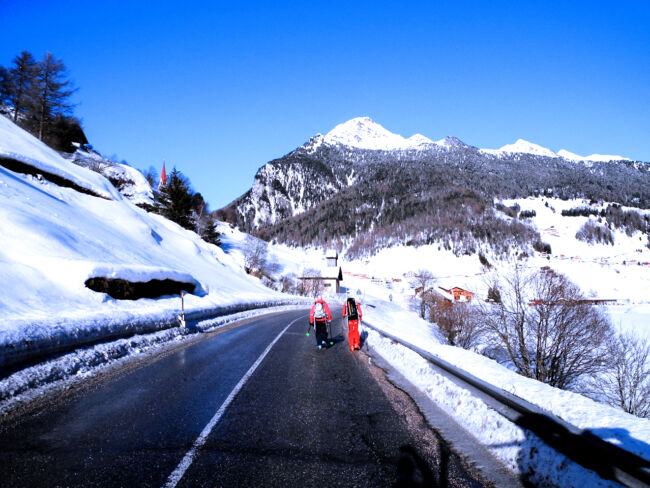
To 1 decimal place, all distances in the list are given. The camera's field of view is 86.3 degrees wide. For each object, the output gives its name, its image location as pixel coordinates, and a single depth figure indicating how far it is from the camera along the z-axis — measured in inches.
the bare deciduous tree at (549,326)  936.3
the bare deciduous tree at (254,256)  2608.3
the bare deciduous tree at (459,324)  1453.0
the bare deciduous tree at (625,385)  895.7
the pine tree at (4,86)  1937.7
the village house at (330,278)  3147.1
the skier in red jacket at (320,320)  458.0
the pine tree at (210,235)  2433.9
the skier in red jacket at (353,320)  447.2
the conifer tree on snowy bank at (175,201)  1944.5
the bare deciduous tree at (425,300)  2442.7
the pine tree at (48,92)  1716.3
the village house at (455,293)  3107.8
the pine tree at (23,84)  1724.9
